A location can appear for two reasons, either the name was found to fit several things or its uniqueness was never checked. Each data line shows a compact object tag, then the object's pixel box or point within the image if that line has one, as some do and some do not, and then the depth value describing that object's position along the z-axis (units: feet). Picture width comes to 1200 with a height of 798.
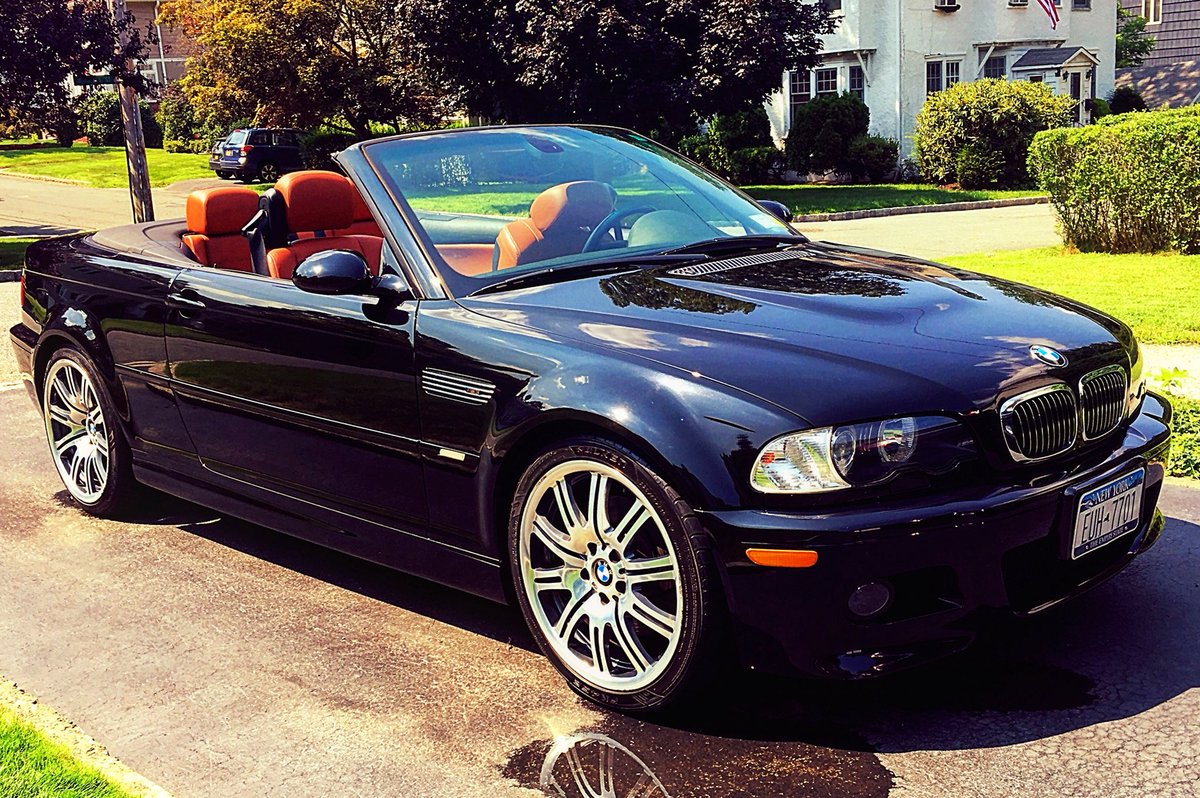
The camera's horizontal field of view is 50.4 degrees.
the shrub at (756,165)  104.42
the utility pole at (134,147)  71.41
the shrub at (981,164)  90.68
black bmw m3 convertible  10.35
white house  104.27
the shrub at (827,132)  101.45
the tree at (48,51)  64.64
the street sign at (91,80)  65.26
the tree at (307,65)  114.42
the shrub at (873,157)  100.68
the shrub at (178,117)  162.71
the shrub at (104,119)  175.32
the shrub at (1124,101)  117.50
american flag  108.17
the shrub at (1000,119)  90.17
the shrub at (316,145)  118.83
